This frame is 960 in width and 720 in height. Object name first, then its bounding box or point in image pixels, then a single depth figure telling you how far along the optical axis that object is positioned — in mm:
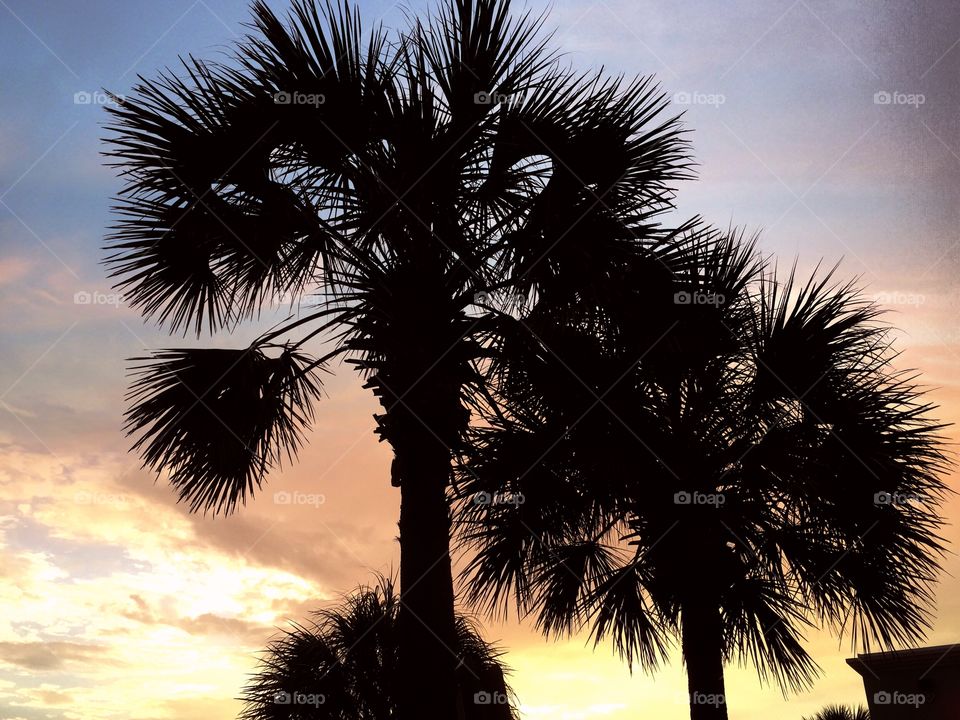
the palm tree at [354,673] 9375
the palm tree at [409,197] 6082
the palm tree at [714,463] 7281
